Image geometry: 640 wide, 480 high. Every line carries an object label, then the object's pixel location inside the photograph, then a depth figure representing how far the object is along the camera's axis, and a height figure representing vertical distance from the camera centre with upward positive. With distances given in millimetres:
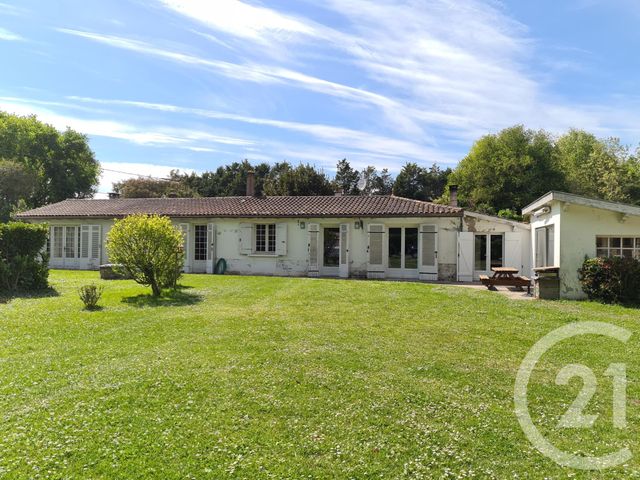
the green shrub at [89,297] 9625 -1186
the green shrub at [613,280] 11094 -844
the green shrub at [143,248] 11586 -101
